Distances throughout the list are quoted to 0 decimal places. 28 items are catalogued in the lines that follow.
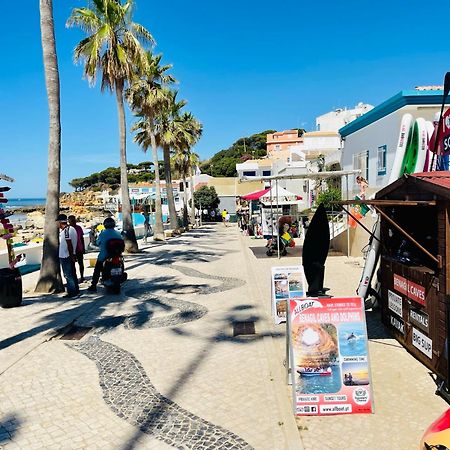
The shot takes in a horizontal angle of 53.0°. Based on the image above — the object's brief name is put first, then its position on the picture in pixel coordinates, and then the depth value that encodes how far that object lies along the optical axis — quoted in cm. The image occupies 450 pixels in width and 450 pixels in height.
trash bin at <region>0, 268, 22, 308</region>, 933
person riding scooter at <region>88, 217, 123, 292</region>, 1052
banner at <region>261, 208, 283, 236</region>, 1956
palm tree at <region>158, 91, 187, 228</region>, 2953
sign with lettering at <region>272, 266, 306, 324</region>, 767
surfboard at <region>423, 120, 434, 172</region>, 877
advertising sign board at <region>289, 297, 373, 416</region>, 456
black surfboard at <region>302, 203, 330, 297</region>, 724
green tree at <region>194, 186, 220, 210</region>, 5516
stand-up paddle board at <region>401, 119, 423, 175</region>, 876
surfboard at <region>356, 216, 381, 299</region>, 762
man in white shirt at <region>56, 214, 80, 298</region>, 998
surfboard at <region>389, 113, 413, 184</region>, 877
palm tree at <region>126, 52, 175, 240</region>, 2377
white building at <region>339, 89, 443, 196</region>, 1369
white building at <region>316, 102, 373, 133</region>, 5462
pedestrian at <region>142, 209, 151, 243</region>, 2456
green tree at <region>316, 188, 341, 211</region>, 2443
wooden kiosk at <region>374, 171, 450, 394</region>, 506
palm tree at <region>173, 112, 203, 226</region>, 3138
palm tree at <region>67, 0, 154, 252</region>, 1716
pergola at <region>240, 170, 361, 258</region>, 1565
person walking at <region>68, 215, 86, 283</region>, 1054
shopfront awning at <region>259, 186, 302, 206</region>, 2302
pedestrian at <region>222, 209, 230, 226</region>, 4928
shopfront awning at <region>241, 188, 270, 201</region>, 2360
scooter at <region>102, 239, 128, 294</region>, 1042
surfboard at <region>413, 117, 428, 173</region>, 876
